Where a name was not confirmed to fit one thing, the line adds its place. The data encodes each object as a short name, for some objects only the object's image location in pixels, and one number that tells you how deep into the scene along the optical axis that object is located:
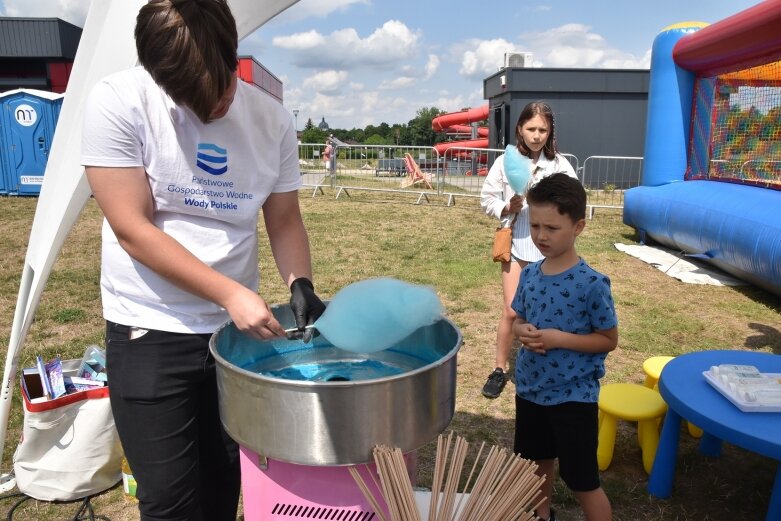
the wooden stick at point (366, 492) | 1.23
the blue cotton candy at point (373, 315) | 1.30
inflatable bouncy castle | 5.42
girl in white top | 3.31
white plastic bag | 2.51
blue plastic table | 2.02
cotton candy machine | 1.14
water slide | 24.30
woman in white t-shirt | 1.25
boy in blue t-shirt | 1.99
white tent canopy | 1.72
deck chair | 15.09
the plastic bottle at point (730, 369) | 2.40
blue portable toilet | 11.62
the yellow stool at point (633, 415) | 2.73
